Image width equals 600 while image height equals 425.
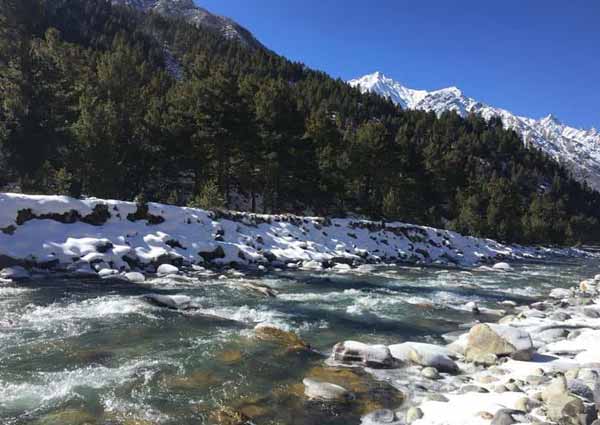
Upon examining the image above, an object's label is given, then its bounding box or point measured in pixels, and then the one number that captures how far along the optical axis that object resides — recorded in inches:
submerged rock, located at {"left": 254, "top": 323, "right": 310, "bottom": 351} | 393.1
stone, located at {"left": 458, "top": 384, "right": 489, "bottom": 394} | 305.7
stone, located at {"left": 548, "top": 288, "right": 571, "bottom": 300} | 794.2
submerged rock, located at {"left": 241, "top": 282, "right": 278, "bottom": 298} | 621.5
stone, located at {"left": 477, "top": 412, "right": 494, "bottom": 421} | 259.6
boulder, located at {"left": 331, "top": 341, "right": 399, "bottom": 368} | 356.5
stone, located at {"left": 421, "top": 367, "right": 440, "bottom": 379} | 337.4
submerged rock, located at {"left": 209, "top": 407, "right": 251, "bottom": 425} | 249.0
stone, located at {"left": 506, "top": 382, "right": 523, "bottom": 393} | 305.1
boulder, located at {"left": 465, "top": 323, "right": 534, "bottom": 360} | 383.6
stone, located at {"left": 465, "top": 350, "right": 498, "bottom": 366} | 373.1
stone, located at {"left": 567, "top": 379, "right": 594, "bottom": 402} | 286.5
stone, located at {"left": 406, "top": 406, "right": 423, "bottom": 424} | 261.6
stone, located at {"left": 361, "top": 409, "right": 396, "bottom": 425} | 260.1
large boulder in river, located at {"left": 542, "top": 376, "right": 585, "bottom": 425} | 250.5
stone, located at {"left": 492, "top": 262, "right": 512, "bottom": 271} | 1352.9
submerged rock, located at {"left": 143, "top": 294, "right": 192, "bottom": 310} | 500.1
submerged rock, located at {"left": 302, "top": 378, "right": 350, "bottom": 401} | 288.4
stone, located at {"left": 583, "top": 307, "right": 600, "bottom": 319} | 596.4
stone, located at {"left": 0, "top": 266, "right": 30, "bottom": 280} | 588.1
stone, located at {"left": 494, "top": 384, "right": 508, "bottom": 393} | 304.3
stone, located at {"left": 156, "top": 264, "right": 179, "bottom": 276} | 733.1
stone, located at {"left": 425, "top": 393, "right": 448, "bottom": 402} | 290.8
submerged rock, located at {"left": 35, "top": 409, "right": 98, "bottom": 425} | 234.8
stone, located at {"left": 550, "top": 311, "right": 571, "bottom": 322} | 559.2
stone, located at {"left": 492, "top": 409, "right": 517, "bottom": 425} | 246.8
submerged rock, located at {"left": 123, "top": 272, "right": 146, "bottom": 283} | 649.0
